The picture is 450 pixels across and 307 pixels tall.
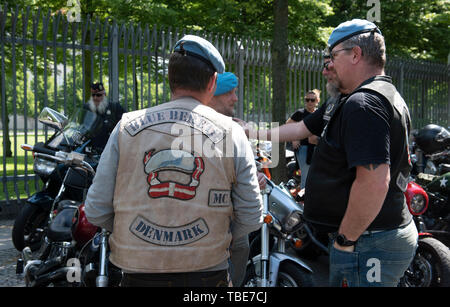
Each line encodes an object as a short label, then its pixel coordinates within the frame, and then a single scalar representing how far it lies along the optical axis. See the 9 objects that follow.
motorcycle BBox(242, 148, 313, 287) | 3.18
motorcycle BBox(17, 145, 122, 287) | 2.97
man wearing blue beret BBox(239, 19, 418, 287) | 1.84
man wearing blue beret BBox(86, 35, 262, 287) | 1.70
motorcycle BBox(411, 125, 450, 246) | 4.62
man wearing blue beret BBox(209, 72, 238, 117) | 3.38
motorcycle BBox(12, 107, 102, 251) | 4.17
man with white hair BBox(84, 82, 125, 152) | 4.67
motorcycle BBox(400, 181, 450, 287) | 3.75
